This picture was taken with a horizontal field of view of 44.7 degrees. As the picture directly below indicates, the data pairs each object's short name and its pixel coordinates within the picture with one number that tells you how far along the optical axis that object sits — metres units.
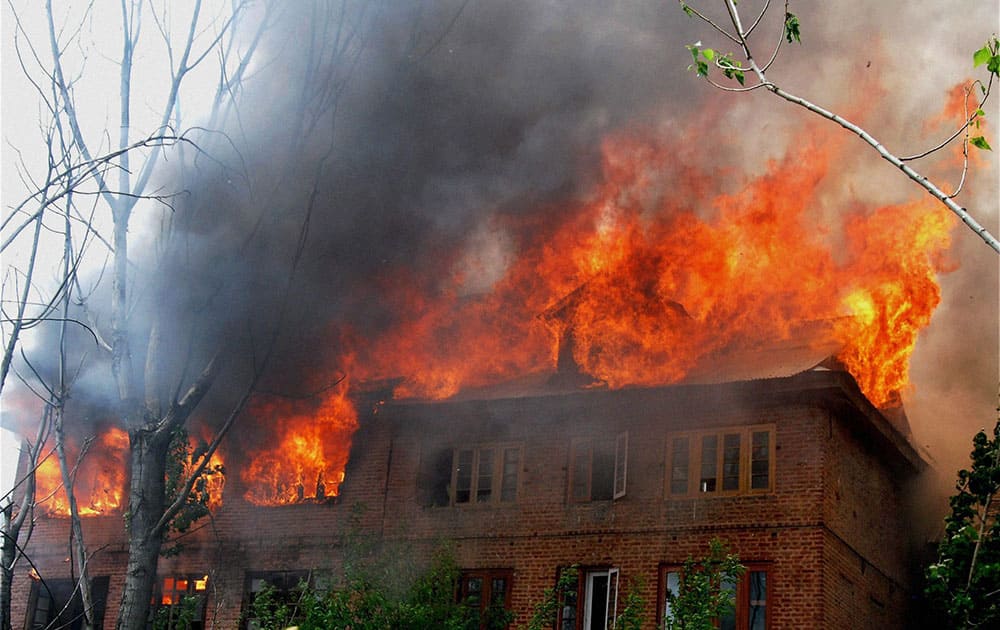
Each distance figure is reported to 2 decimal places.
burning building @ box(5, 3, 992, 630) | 18.36
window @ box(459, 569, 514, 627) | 19.33
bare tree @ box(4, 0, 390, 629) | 12.28
